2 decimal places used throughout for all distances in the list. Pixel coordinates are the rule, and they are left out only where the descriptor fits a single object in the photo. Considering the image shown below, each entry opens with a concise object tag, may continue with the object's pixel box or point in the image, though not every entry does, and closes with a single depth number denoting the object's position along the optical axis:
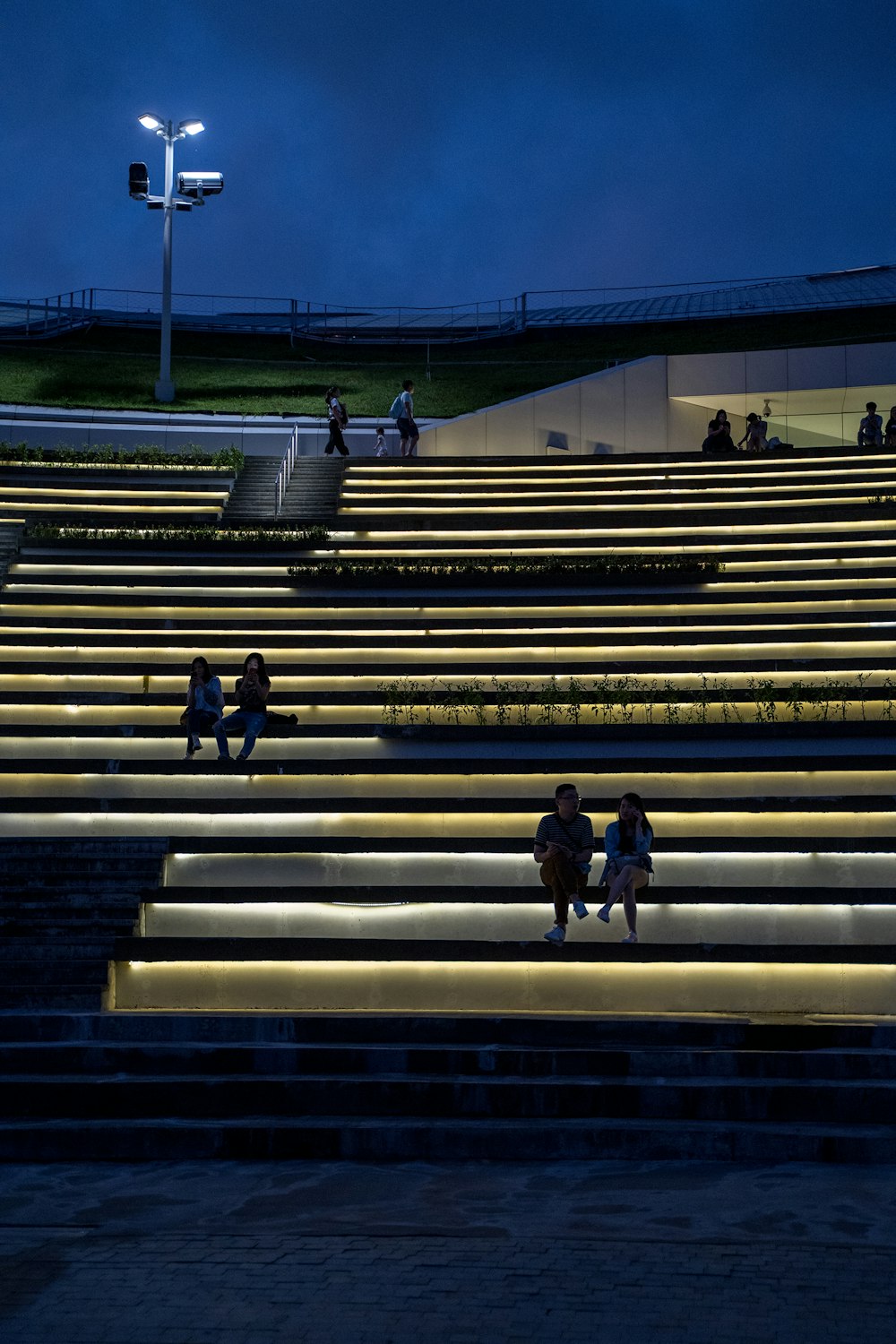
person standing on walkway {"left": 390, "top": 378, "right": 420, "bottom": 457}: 21.95
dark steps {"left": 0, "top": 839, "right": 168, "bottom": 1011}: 8.83
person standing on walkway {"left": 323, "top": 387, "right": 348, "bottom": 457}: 21.83
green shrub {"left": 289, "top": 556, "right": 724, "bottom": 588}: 15.91
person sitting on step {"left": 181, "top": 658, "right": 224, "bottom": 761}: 11.89
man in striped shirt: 9.16
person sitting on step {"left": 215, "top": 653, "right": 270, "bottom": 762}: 11.82
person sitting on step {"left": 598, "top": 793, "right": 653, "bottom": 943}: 9.20
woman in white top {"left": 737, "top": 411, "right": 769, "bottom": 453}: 22.11
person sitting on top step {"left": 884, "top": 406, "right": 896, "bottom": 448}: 21.72
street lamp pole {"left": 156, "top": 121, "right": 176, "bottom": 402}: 25.67
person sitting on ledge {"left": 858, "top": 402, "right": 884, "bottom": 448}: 22.02
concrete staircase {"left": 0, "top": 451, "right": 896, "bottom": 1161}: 7.72
